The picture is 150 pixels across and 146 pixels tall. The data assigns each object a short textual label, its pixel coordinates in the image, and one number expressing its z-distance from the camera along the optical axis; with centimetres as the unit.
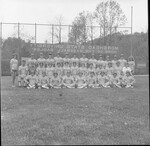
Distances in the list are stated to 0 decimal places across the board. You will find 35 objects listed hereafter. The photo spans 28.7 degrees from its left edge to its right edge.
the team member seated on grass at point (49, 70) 1321
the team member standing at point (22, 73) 1327
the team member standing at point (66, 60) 1331
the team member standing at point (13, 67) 1321
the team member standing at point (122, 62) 1402
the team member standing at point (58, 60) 1323
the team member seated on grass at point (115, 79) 1396
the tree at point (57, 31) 2122
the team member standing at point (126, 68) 1403
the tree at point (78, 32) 2102
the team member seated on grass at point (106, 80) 1391
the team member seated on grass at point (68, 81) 1338
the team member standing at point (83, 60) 1352
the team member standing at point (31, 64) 1330
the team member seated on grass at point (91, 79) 1373
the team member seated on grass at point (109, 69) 1389
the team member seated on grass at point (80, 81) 1348
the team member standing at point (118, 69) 1391
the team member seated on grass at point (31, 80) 1313
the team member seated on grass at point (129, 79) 1403
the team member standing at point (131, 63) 1435
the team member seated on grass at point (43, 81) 1310
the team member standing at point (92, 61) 1370
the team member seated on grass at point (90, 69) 1364
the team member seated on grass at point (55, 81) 1332
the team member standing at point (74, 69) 1339
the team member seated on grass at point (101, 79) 1382
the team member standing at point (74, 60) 1339
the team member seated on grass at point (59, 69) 1329
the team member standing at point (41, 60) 1318
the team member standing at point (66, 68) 1332
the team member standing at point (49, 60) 1320
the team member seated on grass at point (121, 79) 1402
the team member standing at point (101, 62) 1385
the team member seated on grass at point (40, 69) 1315
